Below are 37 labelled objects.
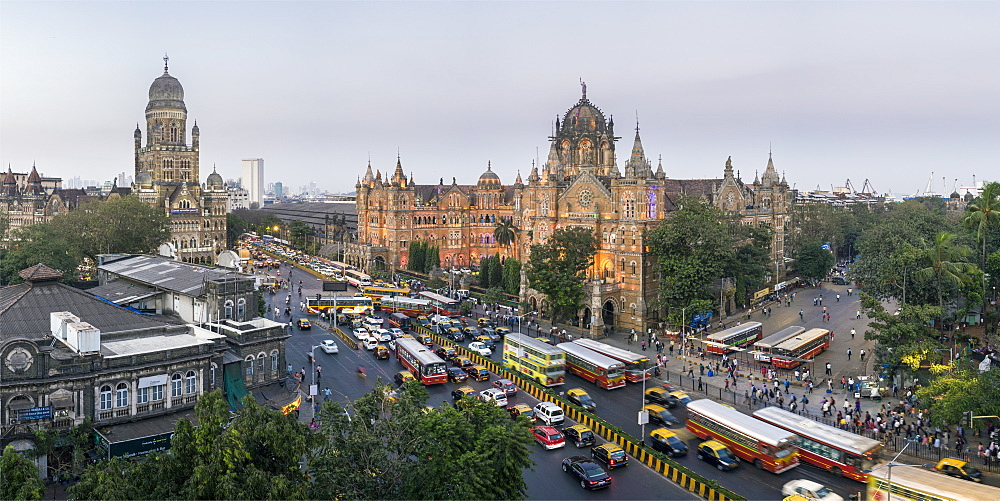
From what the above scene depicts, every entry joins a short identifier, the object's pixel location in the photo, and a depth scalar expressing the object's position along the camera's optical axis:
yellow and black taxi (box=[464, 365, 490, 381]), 51.16
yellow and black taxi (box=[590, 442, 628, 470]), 35.44
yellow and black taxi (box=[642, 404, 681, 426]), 42.00
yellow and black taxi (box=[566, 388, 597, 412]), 44.31
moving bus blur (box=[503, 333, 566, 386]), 48.94
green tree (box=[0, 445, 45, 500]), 20.42
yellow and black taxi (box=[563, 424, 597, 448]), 38.53
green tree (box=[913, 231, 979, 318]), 48.69
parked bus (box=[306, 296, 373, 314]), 75.62
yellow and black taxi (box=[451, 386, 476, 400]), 44.82
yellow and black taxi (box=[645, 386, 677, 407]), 45.59
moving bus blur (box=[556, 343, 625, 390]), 48.88
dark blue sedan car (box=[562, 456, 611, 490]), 32.84
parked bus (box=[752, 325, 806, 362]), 54.94
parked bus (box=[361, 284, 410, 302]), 80.62
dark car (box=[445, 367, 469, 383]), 50.19
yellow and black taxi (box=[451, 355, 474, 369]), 52.91
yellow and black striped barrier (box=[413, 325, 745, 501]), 31.92
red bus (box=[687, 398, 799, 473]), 34.78
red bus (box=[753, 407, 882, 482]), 33.84
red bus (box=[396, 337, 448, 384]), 49.41
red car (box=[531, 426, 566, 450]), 38.09
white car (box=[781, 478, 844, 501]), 30.77
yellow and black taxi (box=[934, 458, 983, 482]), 33.00
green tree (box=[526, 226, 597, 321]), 67.25
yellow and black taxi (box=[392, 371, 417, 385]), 49.54
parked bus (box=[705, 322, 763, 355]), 57.91
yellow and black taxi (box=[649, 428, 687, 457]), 37.21
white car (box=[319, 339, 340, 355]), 58.59
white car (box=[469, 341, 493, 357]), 57.73
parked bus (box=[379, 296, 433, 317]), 76.25
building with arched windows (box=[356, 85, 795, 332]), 70.69
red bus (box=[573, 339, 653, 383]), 50.94
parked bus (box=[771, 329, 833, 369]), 53.41
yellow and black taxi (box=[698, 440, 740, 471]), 35.41
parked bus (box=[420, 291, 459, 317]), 76.18
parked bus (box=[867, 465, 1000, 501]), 27.72
